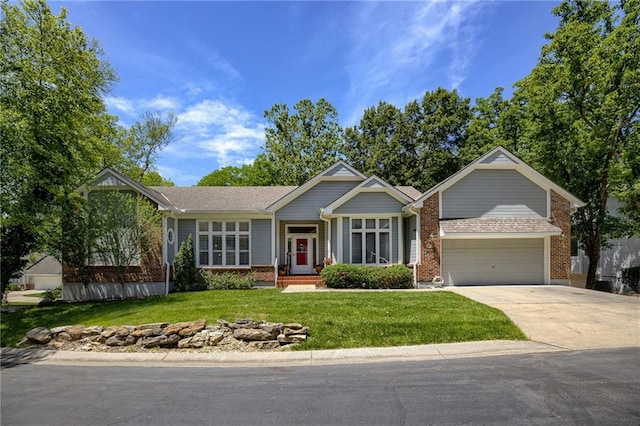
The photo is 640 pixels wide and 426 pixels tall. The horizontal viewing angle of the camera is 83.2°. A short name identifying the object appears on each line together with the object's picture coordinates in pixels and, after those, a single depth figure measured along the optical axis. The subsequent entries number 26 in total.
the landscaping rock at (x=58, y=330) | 9.39
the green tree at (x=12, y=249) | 14.22
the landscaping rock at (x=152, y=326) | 9.02
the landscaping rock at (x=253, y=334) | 8.53
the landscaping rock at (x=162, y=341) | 8.65
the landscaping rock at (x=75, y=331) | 9.20
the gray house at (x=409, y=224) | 16.00
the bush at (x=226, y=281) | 16.69
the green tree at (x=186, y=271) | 16.55
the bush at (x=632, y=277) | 18.77
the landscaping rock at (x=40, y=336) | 9.23
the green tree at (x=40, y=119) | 13.06
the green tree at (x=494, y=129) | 25.17
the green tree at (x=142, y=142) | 31.17
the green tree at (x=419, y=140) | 33.69
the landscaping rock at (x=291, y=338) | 8.51
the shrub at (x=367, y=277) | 15.49
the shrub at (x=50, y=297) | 15.38
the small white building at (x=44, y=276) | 44.97
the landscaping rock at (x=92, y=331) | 9.18
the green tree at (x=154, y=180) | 40.76
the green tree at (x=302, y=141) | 37.31
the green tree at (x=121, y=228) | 14.93
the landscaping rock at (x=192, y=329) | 8.73
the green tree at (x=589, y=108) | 16.97
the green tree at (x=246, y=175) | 39.94
